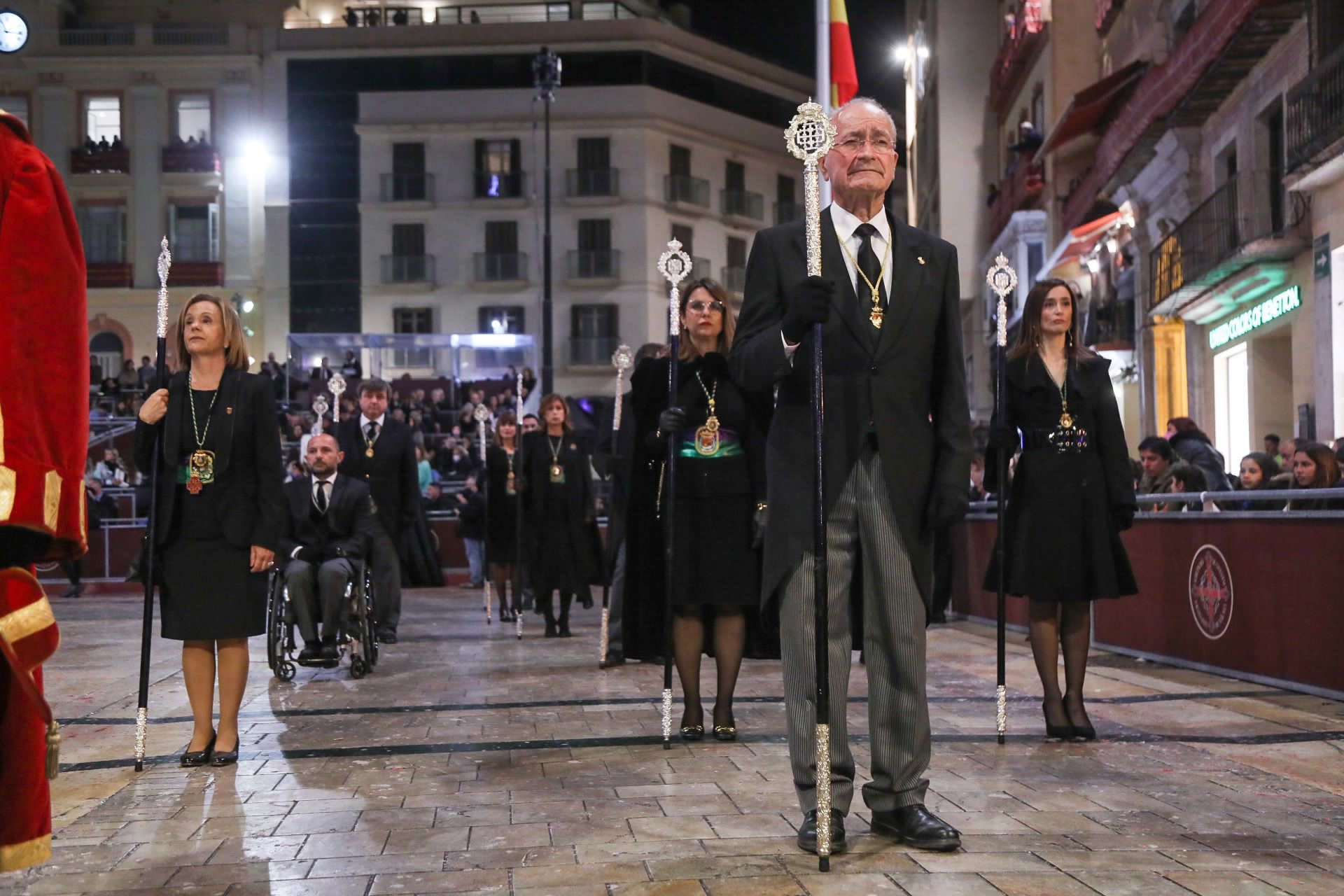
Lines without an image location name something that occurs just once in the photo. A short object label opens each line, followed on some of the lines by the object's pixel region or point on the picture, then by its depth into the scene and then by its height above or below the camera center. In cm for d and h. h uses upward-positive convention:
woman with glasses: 706 -15
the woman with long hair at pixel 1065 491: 699 -11
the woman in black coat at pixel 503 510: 1563 -41
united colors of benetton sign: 1903 +198
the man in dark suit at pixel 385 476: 1224 -4
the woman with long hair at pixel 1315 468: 1011 -2
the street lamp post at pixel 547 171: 2850 +661
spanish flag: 1925 +516
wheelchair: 988 -105
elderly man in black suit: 462 +4
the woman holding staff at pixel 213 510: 676 -17
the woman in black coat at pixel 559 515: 1304 -39
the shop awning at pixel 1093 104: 2547 +626
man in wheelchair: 991 -45
